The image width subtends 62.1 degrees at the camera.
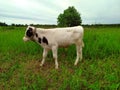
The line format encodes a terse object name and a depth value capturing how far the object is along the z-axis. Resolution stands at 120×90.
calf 3.53
